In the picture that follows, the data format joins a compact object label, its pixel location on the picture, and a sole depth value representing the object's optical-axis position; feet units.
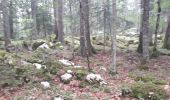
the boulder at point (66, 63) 21.60
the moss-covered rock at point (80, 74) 18.20
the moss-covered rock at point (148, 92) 15.48
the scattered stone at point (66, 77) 17.55
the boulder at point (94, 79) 17.61
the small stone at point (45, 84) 16.22
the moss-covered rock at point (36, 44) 32.65
